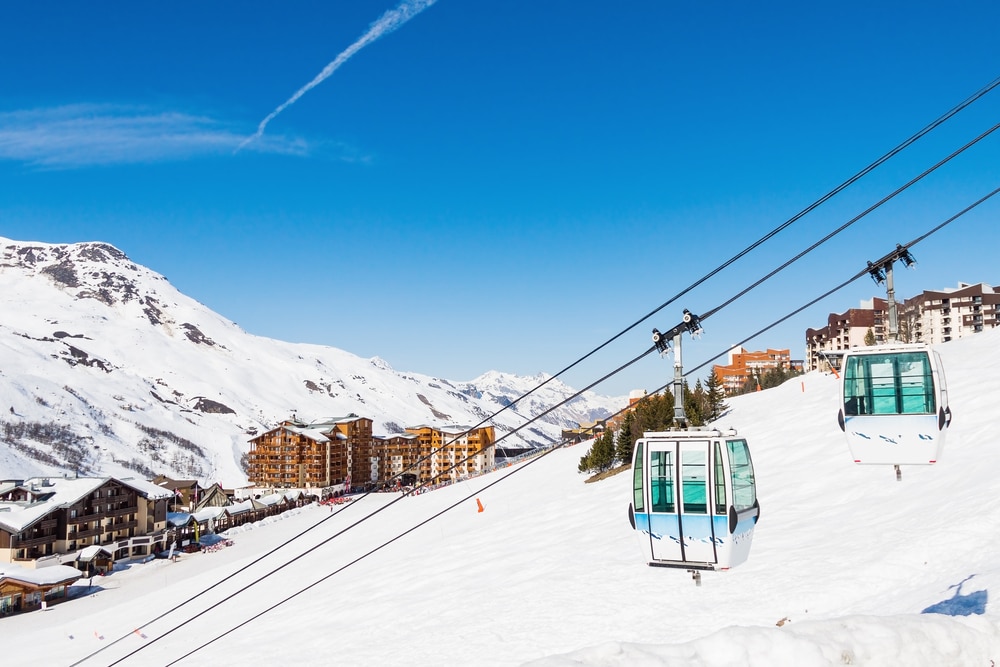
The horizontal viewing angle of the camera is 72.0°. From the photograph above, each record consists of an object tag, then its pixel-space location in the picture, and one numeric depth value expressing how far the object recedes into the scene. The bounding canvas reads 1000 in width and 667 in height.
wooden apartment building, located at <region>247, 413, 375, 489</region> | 118.50
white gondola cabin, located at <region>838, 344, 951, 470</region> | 12.52
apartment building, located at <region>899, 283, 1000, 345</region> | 114.44
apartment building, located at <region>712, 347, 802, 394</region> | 180.25
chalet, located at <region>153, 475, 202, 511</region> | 94.50
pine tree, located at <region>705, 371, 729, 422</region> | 67.94
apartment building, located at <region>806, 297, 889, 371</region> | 127.19
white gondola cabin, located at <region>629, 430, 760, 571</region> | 11.34
